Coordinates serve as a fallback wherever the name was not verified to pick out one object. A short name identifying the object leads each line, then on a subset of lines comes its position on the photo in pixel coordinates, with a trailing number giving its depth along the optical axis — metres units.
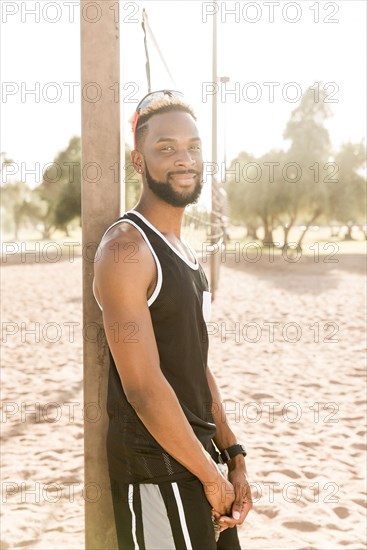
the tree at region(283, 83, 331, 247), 33.53
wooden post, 1.96
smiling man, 1.58
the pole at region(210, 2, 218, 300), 13.16
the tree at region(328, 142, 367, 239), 34.03
